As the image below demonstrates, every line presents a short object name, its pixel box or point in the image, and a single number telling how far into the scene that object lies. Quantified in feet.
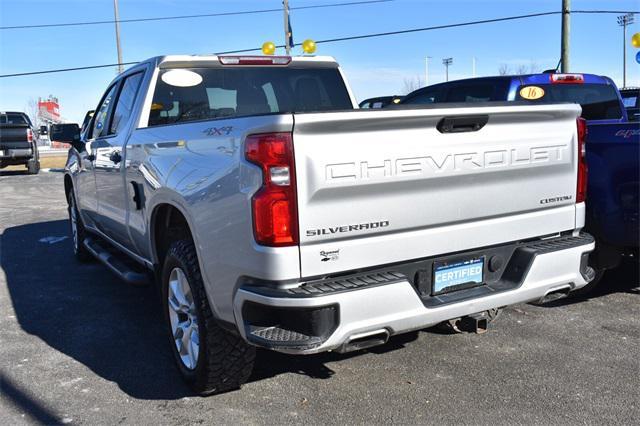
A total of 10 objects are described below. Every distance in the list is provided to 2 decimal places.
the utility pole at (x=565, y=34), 55.11
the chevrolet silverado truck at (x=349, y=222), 8.67
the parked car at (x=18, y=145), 61.33
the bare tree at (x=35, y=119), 321.48
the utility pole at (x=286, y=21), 84.65
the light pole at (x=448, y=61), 289.94
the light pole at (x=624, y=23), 243.11
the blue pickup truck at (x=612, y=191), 13.66
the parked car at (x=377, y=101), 51.83
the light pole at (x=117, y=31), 96.54
